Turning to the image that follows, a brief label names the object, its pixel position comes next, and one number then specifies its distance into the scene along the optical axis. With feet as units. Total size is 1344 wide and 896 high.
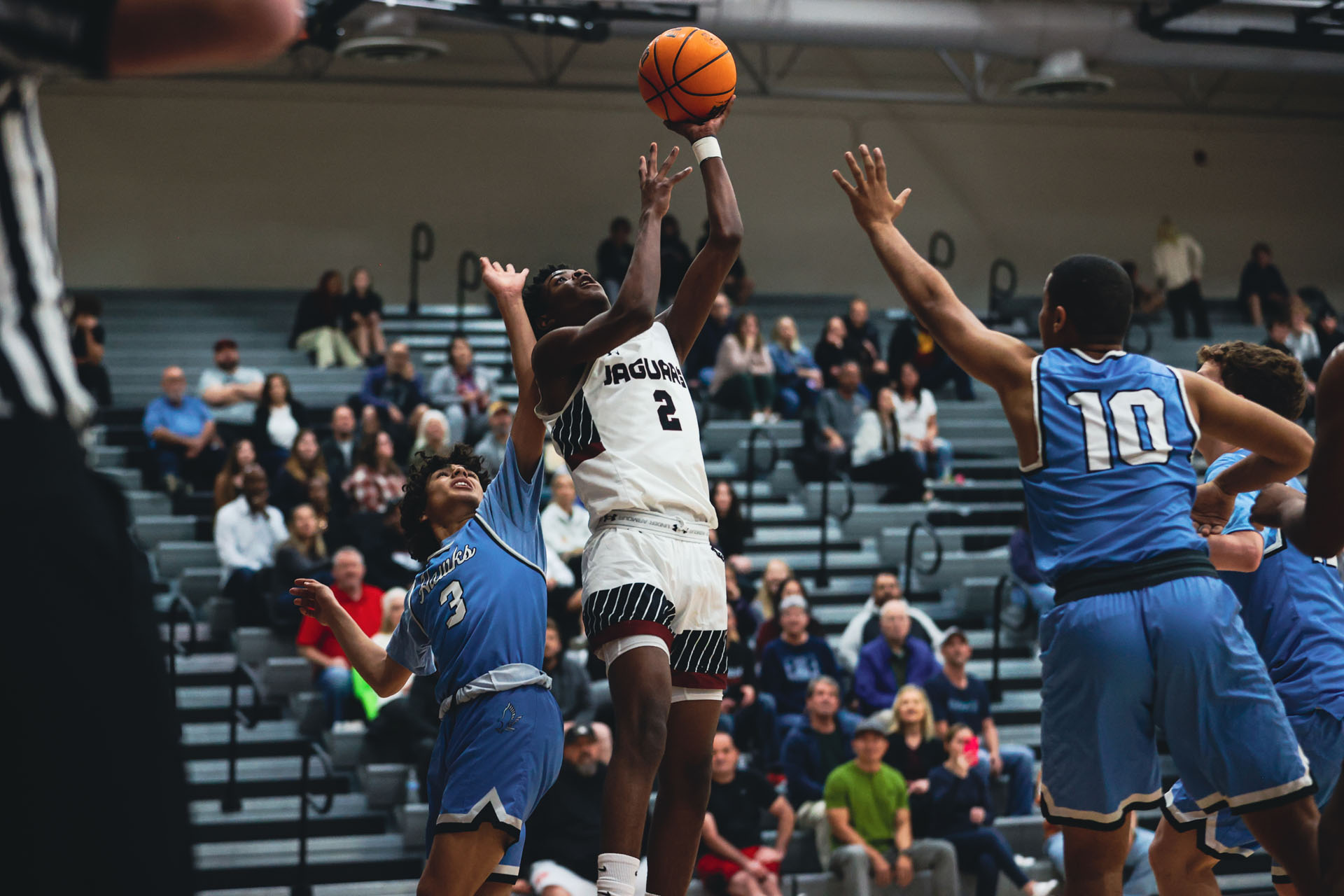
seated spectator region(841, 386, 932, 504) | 46.14
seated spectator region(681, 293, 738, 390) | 50.96
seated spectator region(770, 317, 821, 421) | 50.34
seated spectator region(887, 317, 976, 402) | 53.01
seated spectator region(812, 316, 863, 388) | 51.70
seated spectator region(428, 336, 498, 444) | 44.01
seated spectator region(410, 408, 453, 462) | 39.78
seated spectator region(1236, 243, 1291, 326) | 66.44
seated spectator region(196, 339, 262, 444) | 43.62
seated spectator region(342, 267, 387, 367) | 52.95
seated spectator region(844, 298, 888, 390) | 50.90
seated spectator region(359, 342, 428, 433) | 44.01
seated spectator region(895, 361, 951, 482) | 48.06
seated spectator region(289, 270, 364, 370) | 53.42
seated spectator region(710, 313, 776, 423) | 48.63
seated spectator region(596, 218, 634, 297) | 57.88
